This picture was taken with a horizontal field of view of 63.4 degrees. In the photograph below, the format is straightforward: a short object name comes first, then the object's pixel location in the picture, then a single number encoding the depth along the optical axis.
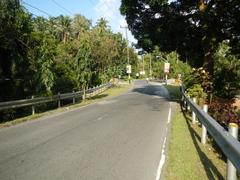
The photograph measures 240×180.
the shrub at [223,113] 6.38
